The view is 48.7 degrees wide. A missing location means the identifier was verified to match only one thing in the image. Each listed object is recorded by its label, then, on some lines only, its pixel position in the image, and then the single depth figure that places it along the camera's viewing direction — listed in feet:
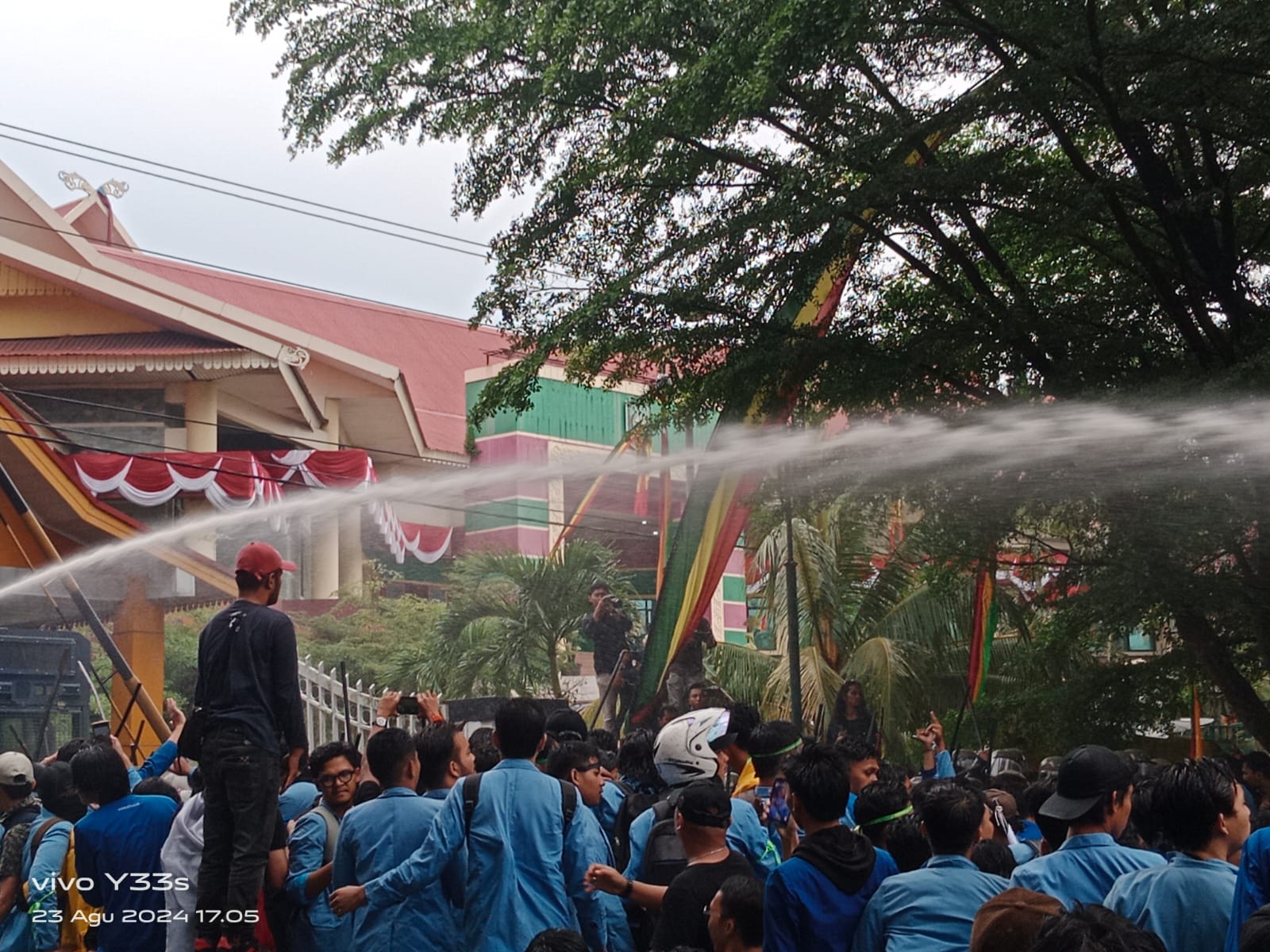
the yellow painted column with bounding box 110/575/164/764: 67.72
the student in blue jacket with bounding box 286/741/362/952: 18.28
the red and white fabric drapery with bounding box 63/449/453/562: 63.52
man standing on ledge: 17.16
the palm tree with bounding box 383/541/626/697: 94.58
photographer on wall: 67.15
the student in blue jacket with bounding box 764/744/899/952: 14.82
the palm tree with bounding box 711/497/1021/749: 73.77
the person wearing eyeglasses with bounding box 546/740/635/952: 18.86
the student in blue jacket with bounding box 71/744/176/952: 19.85
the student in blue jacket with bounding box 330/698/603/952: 17.02
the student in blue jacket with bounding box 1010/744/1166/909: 15.26
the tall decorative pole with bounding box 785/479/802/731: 59.98
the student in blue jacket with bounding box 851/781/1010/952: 14.30
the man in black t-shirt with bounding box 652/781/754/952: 16.19
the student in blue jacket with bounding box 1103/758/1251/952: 13.53
